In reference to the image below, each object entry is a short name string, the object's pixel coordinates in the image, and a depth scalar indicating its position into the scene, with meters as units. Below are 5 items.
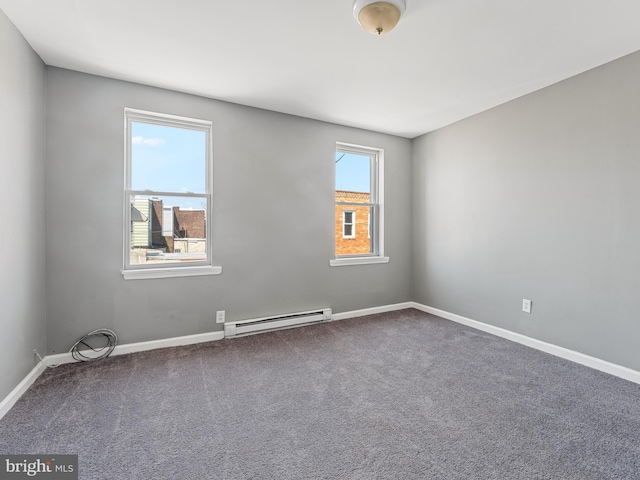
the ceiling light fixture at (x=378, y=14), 1.75
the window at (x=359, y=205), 3.96
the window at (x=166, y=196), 2.84
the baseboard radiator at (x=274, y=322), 3.16
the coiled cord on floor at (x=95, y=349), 2.60
